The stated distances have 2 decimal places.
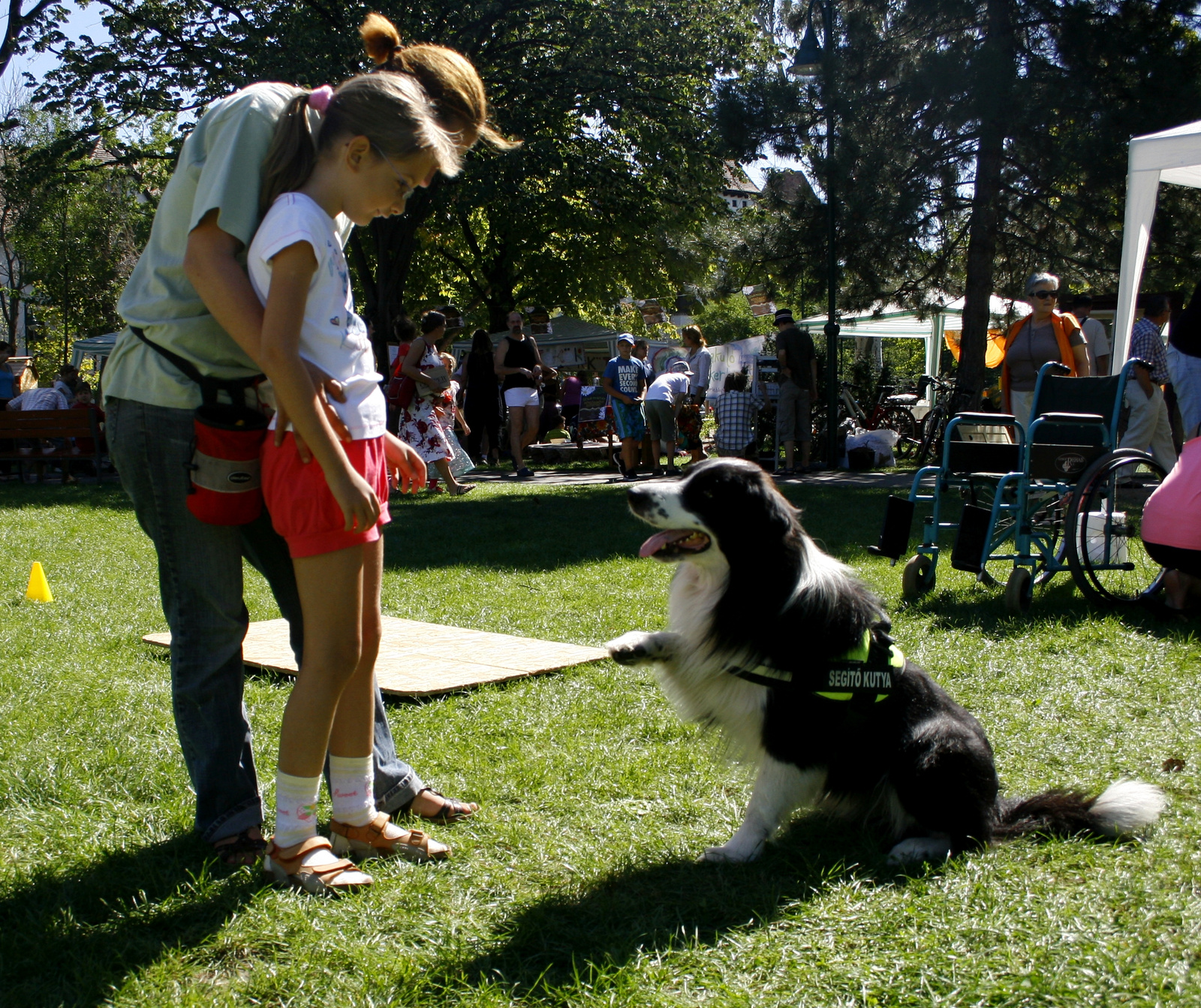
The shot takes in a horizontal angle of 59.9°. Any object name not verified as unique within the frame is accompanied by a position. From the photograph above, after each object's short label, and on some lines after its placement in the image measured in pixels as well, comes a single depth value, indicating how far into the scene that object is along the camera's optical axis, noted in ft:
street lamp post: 46.16
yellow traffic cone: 20.97
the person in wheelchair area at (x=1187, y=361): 22.62
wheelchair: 19.22
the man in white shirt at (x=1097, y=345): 34.06
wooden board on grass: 14.47
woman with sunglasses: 27.32
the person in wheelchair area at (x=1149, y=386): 32.17
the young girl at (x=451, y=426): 37.42
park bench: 46.29
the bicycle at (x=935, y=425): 48.91
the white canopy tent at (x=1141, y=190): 25.64
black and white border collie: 9.11
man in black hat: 44.80
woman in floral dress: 36.06
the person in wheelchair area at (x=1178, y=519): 16.88
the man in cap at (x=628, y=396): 45.78
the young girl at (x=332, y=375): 7.16
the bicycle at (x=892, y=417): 56.49
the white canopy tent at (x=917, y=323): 52.03
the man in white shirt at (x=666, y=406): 43.98
